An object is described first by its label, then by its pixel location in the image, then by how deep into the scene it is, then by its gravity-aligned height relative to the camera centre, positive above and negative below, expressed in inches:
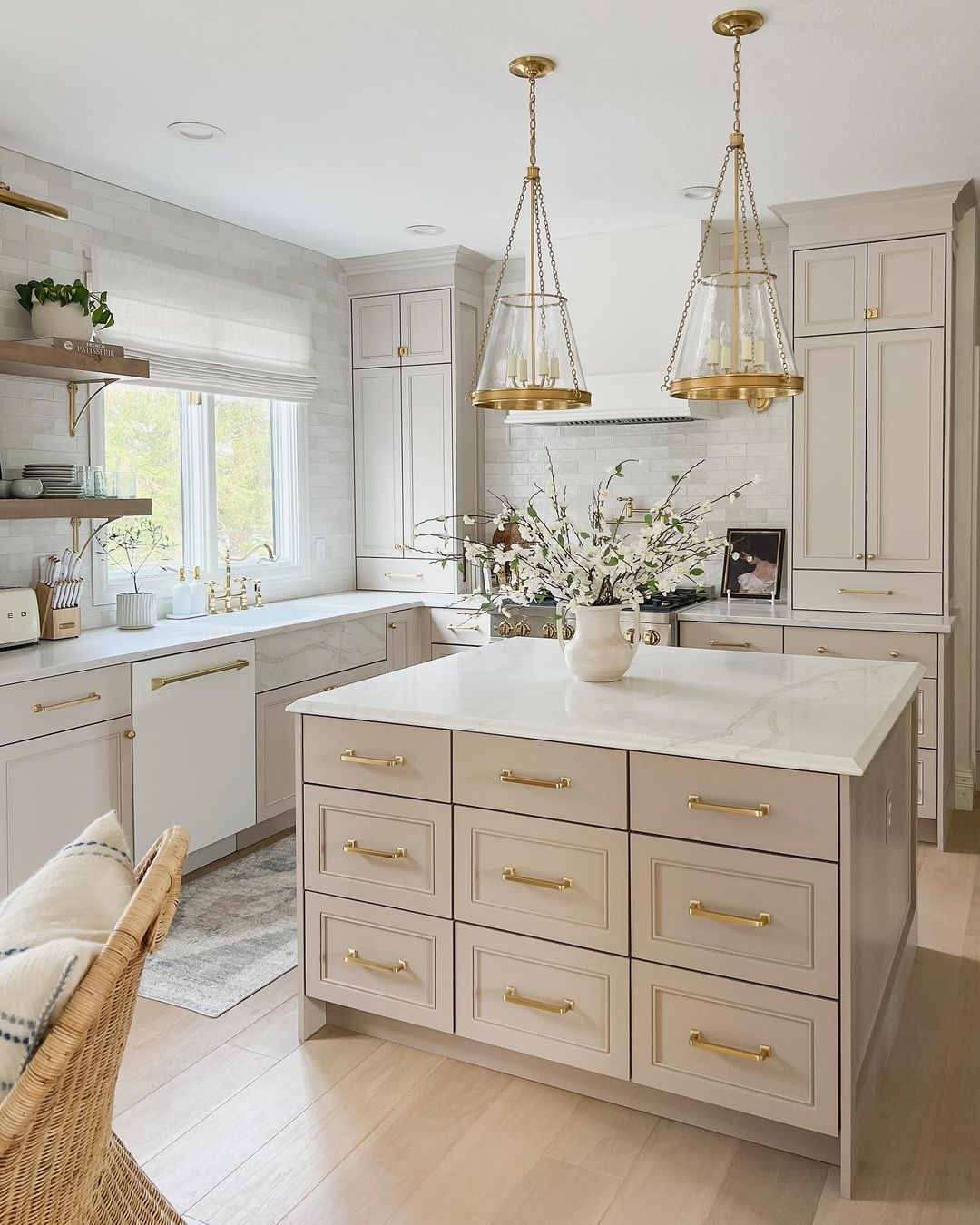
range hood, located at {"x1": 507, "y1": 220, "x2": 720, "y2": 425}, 189.6 +41.8
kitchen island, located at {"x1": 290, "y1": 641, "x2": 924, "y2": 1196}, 82.6 -29.9
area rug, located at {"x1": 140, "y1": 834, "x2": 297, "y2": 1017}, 117.6 -49.2
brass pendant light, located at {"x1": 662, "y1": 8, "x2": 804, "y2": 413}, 92.7 +17.2
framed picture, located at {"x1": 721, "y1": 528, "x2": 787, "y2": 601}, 195.3 -5.0
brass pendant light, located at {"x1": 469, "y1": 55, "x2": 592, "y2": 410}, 102.3 +17.7
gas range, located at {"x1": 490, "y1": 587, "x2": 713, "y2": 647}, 179.6 -14.4
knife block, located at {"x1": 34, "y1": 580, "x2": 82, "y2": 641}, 146.5 -10.4
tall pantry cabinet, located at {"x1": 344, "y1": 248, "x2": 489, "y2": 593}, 213.0 +27.4
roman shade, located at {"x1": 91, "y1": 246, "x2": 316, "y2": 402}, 164.2 +36.7
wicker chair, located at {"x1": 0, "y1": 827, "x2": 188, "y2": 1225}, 41.5 -22.6
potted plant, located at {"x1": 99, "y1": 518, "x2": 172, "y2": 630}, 160.4 -1.9
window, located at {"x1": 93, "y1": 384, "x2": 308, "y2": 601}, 171.5 +13.0
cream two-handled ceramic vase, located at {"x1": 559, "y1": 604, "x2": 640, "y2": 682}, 108.1 -11.3
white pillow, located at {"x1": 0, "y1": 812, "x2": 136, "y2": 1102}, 42.2 -17.4
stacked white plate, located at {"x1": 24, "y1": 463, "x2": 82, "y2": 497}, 142.9 +8.9
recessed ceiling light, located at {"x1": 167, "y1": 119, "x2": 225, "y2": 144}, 137.4 +54.3
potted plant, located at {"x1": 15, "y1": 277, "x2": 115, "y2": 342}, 142.1 +31.9
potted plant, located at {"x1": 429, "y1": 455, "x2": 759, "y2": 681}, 103.3 -2.8
